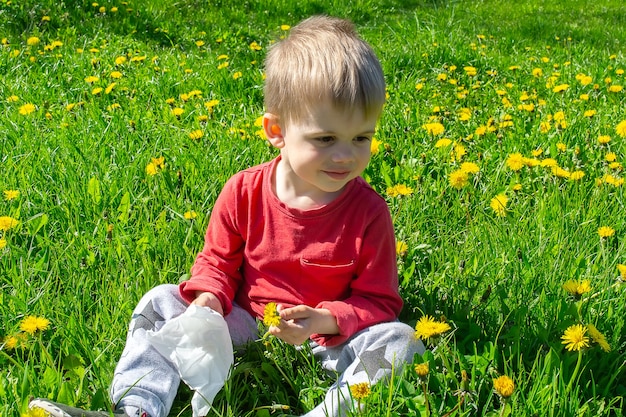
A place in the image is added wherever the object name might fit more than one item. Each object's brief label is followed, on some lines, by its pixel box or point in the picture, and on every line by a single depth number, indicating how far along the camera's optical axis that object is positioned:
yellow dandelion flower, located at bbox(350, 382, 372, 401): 1.52
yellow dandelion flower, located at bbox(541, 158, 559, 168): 2.59
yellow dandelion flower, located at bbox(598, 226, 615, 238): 2.11
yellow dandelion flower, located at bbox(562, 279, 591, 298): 1.79
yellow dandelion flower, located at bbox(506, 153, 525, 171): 2.59
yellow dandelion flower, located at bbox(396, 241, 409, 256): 2.22
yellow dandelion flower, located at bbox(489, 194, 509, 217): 2.39
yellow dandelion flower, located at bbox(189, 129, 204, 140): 2.86
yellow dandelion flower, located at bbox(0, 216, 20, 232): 2.19
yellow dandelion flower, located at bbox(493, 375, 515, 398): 1.46
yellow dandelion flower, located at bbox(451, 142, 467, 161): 2.84
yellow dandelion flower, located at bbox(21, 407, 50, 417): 1.43
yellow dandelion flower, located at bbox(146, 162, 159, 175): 2.55
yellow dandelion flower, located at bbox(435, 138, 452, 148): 2.90
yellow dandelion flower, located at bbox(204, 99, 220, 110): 3.20
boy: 1.76
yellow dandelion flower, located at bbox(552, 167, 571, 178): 2.56
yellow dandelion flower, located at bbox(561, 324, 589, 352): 1.65
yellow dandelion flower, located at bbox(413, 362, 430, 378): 1.52
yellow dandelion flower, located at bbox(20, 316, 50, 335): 1.72
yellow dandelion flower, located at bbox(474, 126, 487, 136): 3.11
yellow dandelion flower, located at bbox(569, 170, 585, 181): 2.62
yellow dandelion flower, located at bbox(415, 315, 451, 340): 1.62
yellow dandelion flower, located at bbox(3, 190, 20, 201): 2.40
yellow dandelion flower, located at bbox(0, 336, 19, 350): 1.76
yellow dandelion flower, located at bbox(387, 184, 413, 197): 2.36
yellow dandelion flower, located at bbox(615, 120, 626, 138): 2.88
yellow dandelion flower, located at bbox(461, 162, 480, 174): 2.56
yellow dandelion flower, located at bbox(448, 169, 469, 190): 2.41
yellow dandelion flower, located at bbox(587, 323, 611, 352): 1.70
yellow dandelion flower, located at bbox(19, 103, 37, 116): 3.18
